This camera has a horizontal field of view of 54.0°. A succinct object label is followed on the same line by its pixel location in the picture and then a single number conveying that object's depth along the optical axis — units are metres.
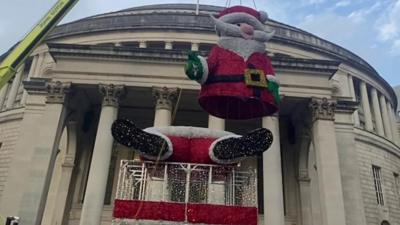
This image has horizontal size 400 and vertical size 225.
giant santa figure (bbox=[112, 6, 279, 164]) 8.70
